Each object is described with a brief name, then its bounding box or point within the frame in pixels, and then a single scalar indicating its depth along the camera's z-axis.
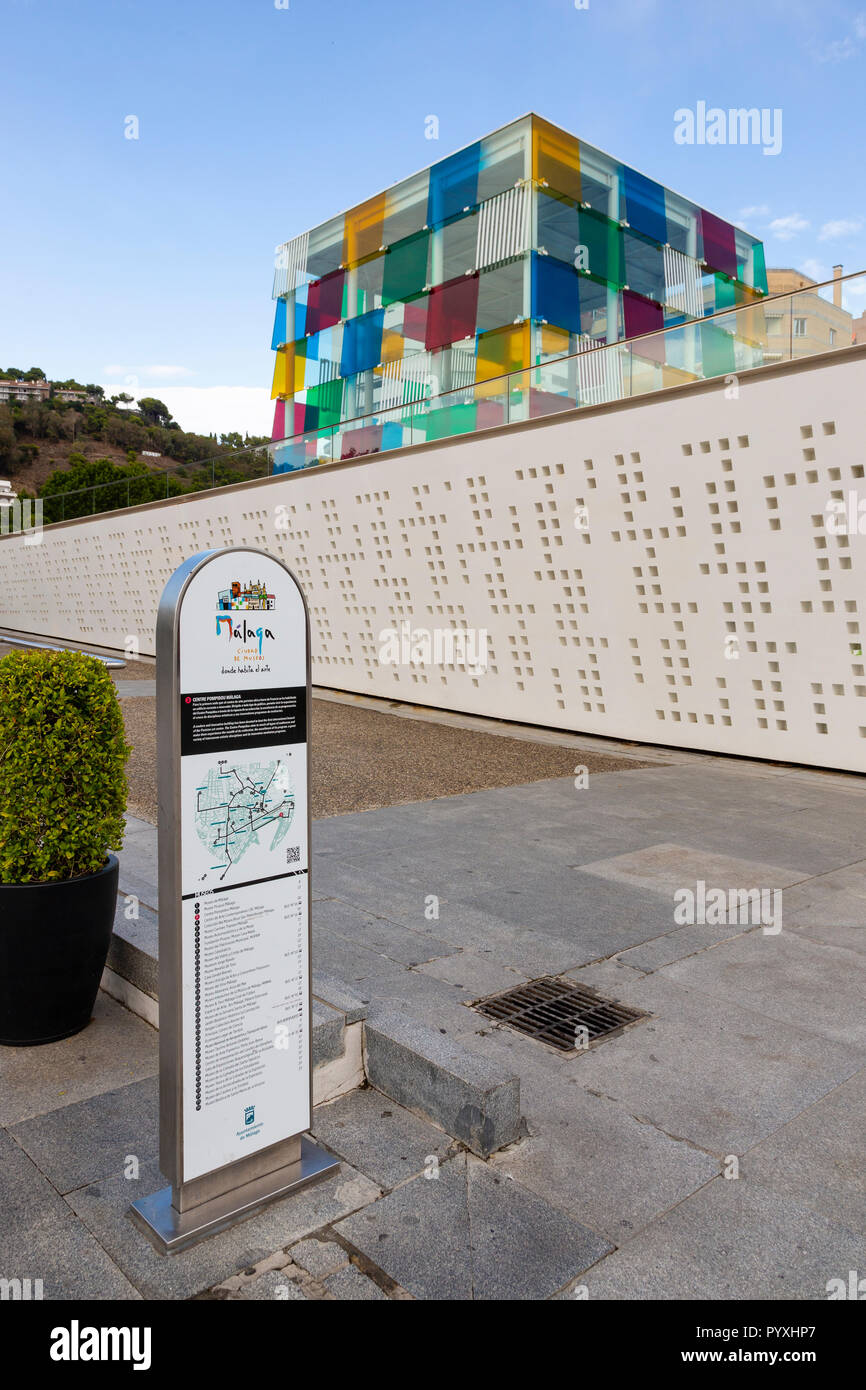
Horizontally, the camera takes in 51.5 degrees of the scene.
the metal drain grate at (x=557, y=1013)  3.73
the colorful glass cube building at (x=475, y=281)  18.17
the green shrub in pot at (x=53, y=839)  3.43
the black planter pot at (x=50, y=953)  3.41
